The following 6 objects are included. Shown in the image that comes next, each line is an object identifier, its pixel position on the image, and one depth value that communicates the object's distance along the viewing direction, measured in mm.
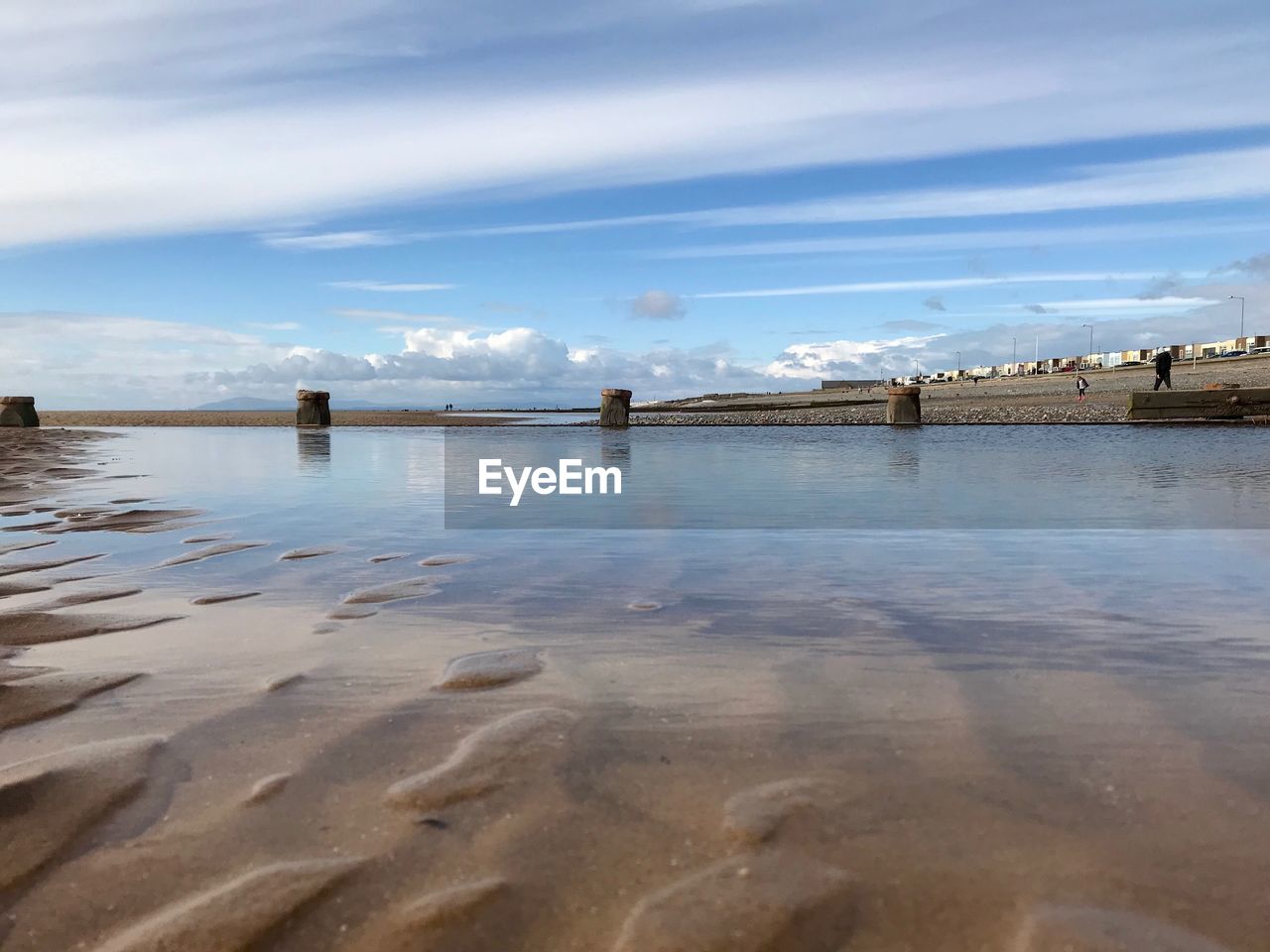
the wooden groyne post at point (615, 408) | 27719
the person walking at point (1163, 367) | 31875
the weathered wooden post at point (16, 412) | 27812
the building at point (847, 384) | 133875
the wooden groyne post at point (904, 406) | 26250
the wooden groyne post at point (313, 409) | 30531
